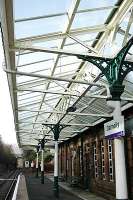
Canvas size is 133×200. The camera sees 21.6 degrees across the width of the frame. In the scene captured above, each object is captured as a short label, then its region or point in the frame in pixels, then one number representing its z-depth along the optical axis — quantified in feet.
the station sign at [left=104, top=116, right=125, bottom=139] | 26.18
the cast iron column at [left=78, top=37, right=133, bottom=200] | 26.32
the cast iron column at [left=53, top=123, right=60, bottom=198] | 61.36
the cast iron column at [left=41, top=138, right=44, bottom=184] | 93.86
